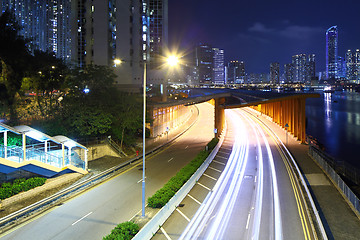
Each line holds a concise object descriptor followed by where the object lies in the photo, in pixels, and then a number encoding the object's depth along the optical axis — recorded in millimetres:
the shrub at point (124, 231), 13922
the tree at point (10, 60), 33406
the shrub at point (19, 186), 19719
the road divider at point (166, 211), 15086
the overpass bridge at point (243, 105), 51084
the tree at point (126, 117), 37781
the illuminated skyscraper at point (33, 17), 170538
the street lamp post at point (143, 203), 17375
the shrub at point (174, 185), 19145
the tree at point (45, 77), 38859
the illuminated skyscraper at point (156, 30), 133250
